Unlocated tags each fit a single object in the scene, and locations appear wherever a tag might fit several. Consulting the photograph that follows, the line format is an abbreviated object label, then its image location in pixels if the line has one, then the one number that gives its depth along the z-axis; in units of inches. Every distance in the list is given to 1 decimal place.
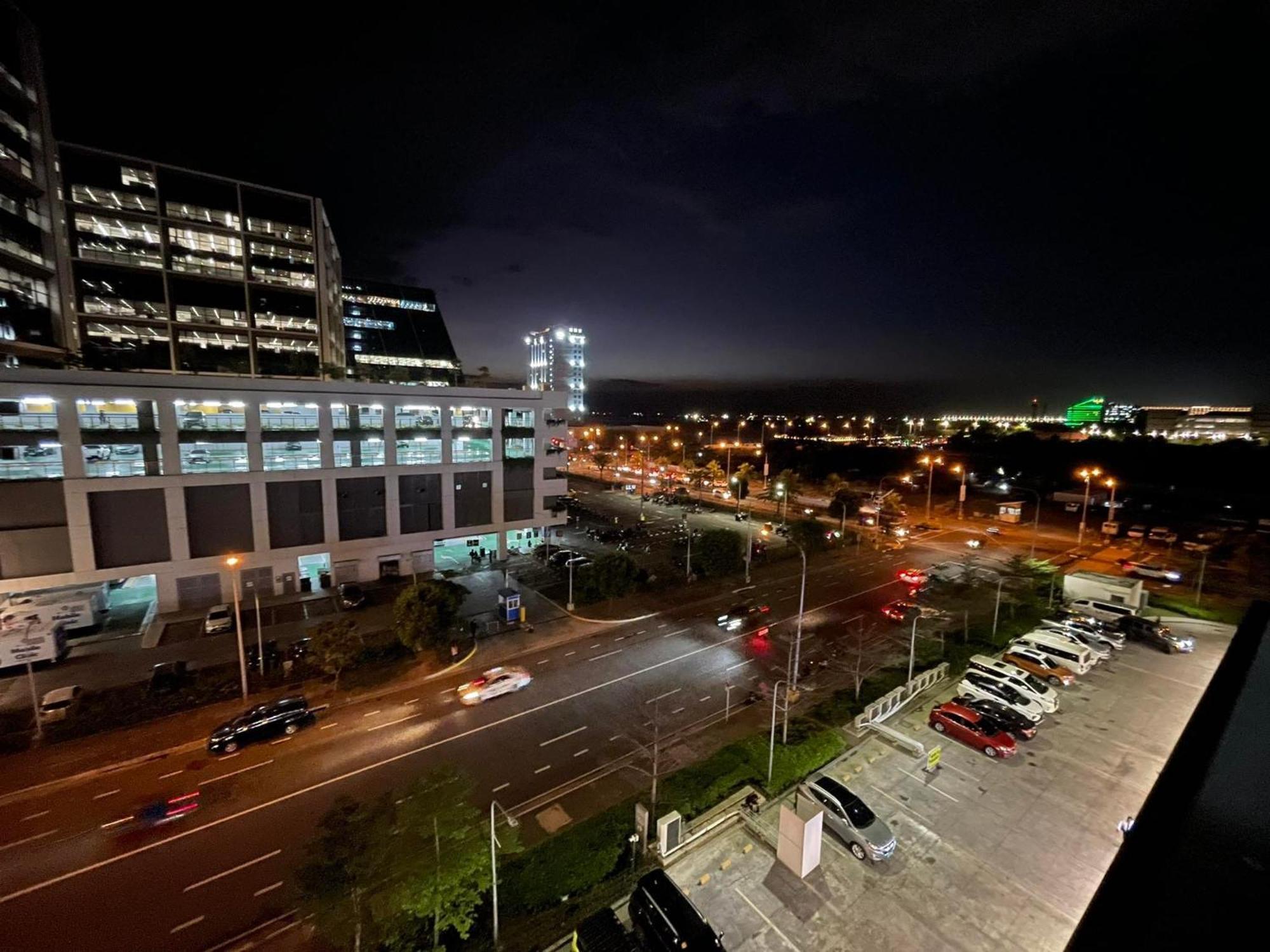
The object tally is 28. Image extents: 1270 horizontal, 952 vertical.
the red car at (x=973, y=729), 916.6
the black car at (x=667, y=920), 554.9
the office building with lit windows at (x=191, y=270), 2080.5
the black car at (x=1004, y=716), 968.3
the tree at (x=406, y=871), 546.3
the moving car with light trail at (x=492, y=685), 1098.1
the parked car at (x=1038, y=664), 1162.6
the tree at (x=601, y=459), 4421.0
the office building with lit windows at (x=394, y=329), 3831.2
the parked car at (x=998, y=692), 1011.3
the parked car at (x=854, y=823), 702.6
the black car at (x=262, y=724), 936.3
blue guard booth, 1448.1
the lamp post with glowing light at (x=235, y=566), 1041.9
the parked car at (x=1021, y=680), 1051.3
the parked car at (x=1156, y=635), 1315.2
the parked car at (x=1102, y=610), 1476.4
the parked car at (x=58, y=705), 1008.9
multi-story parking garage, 1378.0
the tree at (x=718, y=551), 1809.8
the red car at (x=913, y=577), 1818.4
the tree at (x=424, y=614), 1203.2
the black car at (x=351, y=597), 1585.9
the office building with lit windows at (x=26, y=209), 1728.6
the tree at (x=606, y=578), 1582.2
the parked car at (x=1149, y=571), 1883.6
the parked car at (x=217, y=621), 1396.4
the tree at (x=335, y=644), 1111.0
